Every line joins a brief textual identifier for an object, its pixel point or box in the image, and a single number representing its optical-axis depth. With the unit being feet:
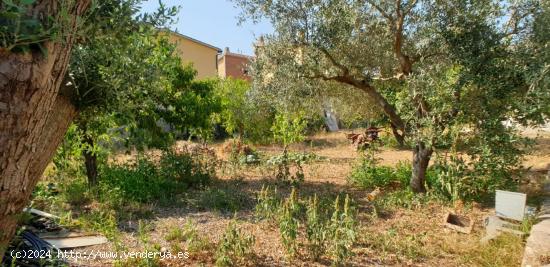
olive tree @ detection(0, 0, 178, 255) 4.52
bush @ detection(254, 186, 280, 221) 17.44
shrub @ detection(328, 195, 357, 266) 13.03
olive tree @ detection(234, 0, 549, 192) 18.56
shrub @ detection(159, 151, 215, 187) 25.03
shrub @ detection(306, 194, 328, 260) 13.91
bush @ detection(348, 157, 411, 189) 26.35
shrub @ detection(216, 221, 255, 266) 13.17
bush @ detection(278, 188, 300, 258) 13.88
